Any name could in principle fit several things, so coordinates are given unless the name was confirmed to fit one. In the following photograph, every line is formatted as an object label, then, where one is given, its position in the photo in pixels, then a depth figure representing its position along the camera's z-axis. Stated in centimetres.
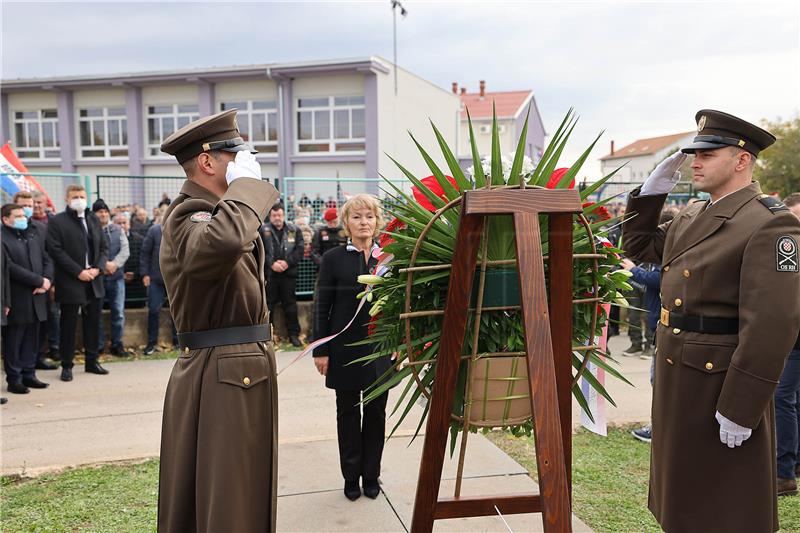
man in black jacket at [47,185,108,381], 711
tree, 3141
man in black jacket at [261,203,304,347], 878
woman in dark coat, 397
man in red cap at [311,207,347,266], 862
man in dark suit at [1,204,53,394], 654
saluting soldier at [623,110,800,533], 267
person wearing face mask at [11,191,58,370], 704
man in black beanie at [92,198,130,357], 818
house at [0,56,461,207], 2459
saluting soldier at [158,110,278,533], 247
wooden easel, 195
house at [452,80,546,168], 3515
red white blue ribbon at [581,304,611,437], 259
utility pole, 2294
